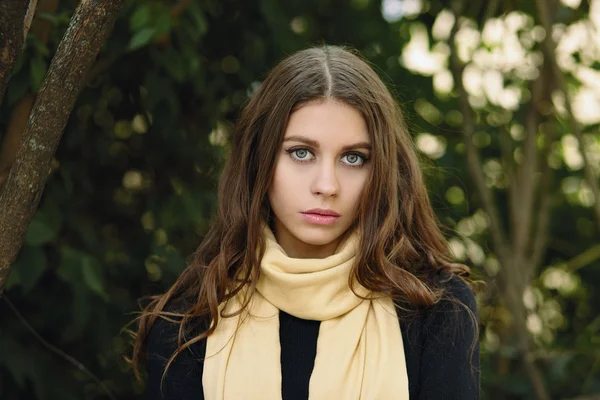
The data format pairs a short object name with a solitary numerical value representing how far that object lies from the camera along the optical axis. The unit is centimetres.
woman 186
